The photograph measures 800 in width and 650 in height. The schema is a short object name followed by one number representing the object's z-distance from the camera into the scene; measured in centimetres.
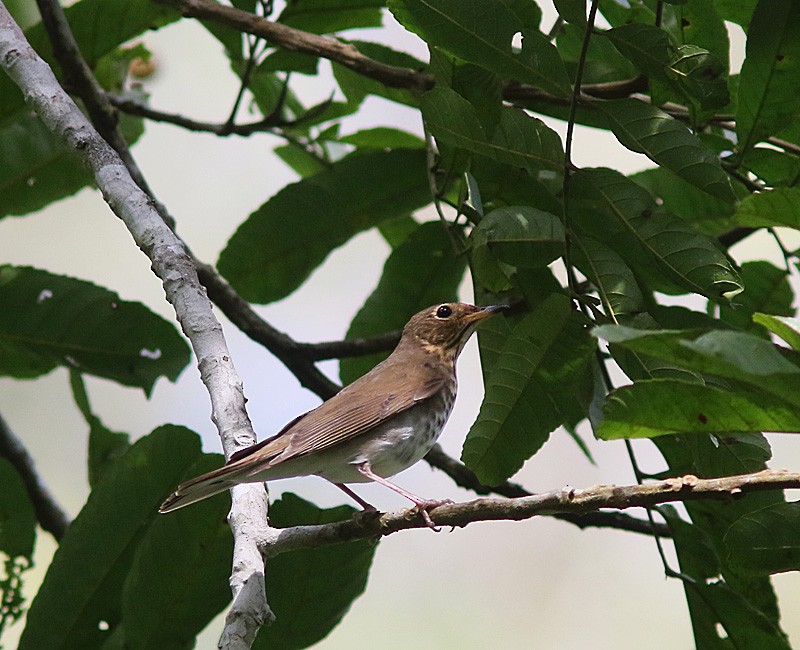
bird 514
